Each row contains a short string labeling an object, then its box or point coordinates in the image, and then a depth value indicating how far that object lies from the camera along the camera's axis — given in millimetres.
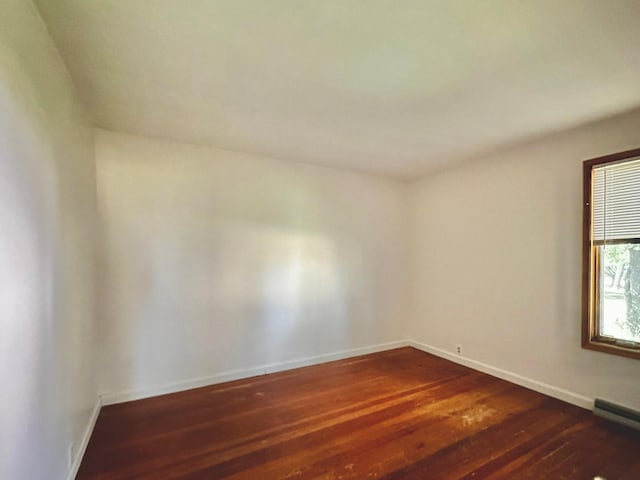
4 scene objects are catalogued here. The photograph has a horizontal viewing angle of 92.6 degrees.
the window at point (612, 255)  2467
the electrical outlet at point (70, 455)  1780
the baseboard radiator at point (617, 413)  2379
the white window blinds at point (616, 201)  2457
